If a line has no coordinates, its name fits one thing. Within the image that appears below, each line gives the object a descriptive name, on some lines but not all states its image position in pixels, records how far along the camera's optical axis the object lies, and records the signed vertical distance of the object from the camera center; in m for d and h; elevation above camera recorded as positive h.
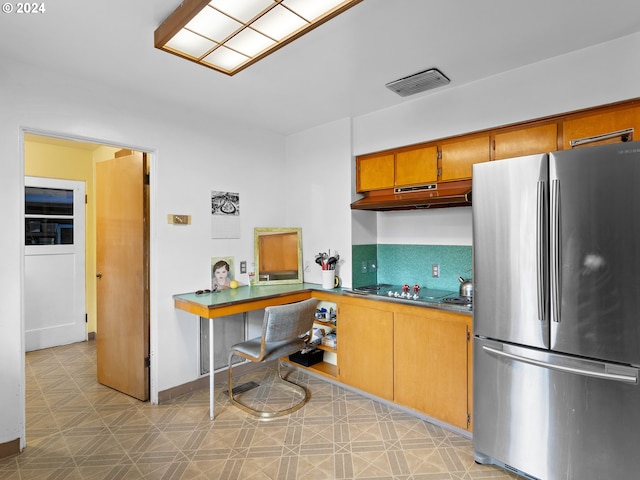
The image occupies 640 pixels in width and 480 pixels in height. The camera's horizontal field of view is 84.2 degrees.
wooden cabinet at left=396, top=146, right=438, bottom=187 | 3.10 +0.65
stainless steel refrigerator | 1.74 -0.42
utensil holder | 3.53 -0.40
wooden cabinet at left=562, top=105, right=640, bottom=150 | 2.21 +0.73
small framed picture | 3.48 -0.32
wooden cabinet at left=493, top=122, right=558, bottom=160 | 2.50 +0.70
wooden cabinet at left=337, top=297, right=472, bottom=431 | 2.50 -0.93
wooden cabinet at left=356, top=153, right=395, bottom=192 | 3.40 +0.66
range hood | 2.83 +0.35
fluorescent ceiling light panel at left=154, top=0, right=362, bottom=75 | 1.74 +1.17
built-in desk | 2.81 -0.51
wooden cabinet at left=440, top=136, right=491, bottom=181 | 2.81 +0.67
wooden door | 3.09 -0.30
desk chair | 2.75 -0.79
